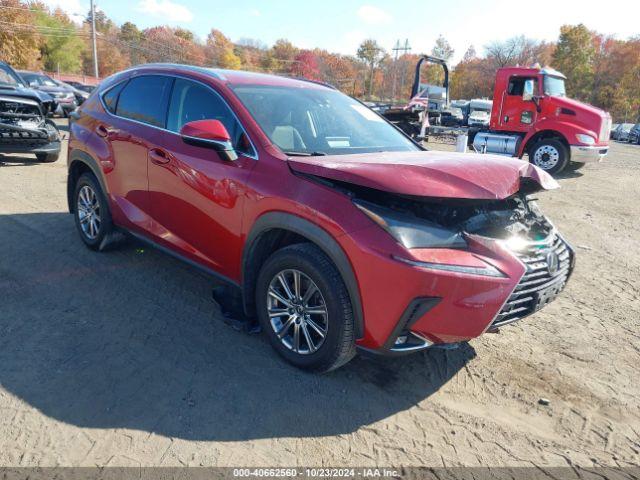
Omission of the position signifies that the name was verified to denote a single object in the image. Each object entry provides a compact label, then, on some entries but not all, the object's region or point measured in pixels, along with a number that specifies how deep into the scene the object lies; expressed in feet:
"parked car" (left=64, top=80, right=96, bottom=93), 101.78
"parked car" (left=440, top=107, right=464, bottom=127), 85.40
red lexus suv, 8.38
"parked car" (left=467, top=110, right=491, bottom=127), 74.66
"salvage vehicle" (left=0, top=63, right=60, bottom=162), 28.81
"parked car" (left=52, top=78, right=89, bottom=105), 62.07
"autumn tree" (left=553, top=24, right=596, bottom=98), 198.70
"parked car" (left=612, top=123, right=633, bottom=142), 119.96
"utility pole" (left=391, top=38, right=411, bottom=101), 239.71
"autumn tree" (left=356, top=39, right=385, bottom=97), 310.45
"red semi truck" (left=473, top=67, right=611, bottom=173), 40.01
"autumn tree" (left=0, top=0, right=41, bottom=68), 155.12
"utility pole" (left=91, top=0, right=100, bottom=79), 140.51
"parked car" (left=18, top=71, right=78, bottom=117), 63.16
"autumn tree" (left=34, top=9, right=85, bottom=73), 212.64
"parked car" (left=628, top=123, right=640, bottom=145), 112.57
